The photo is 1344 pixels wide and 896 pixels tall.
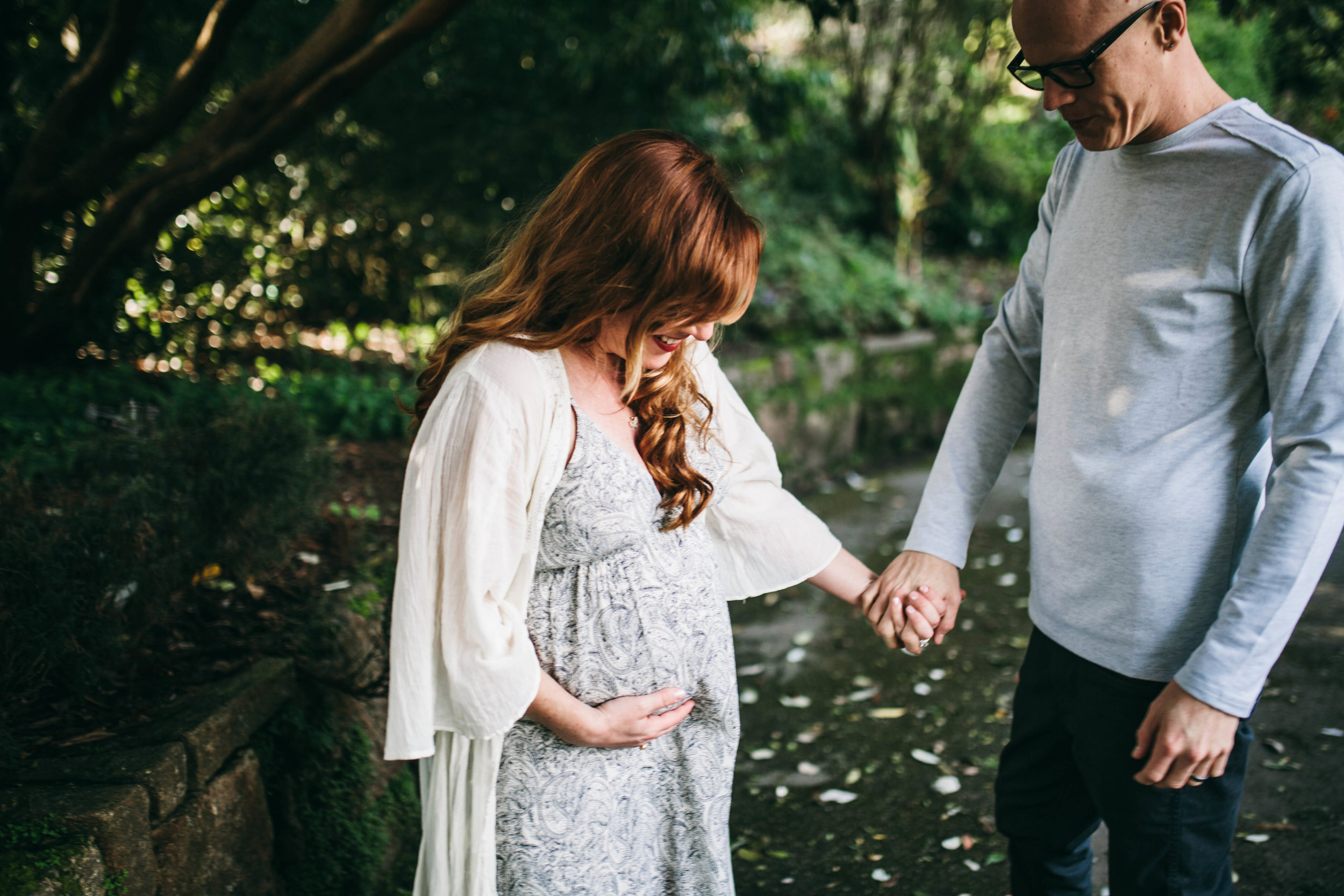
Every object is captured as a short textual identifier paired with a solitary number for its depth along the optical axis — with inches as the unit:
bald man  53.0
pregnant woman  54.7
